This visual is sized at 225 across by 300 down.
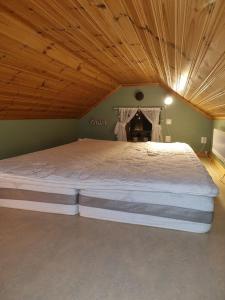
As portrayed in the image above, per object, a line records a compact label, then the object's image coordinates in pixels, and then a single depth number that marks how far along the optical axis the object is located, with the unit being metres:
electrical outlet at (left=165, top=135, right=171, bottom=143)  5.14
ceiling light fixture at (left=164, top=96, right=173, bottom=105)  4.95
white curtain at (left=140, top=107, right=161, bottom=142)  5.05
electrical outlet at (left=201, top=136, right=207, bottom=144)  4.98
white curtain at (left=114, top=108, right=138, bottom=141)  5.19
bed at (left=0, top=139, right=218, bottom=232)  1.92
